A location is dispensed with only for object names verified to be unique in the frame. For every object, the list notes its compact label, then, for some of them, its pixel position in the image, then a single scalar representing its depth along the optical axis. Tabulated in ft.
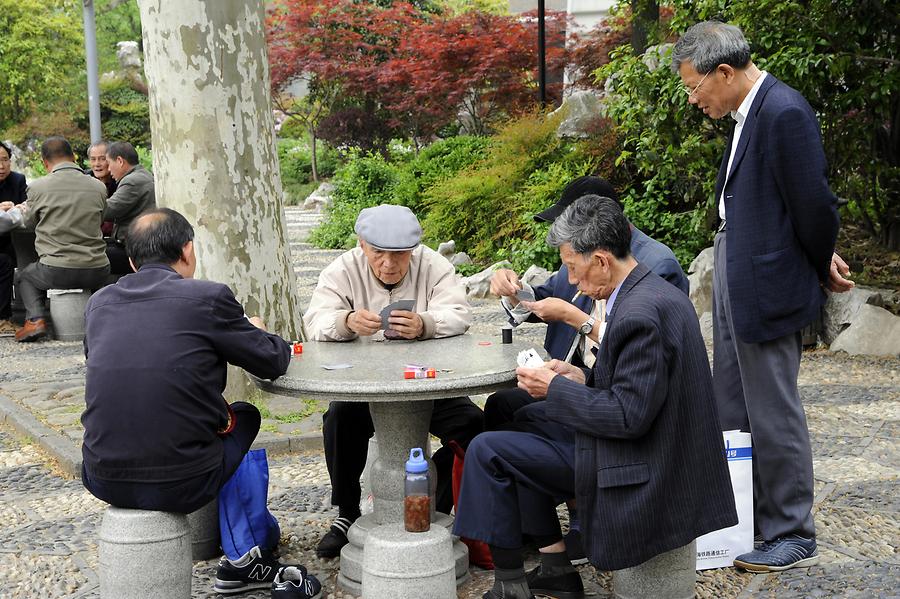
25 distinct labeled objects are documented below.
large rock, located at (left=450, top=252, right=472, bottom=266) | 44.07
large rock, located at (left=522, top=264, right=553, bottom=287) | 35.35
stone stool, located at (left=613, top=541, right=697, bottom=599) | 11.17
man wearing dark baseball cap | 13.15
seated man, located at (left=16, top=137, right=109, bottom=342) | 30.68
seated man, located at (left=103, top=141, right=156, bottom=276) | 31.48
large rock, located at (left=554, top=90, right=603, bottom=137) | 43.21
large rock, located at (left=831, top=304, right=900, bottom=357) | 26.58
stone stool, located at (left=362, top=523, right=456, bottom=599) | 11.26
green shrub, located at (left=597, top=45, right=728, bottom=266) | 30.22
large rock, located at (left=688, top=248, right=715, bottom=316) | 30.50
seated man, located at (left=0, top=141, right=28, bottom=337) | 32.68
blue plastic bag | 12.84
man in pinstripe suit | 10.50
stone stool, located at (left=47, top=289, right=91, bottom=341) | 32.50
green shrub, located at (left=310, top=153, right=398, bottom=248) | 58.70
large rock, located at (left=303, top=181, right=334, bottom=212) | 82.87
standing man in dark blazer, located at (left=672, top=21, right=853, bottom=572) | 12.44
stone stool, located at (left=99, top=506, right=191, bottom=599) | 11.43
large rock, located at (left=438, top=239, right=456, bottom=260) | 44.93
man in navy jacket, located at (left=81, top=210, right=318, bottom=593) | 11.22
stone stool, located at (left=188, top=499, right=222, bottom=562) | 14.20
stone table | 11.53
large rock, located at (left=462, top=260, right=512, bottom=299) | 38.37
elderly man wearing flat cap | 14.19
